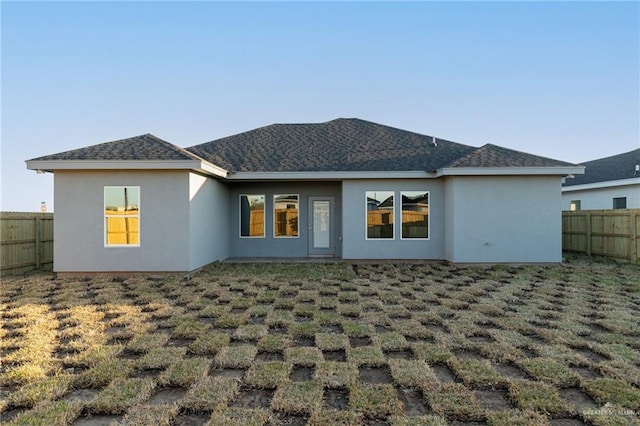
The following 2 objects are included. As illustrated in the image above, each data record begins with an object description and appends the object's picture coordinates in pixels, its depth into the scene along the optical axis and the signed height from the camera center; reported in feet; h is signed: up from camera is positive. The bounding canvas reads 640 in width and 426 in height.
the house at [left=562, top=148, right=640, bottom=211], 47.65 +3.96
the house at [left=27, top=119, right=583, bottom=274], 28.14 +1.37
